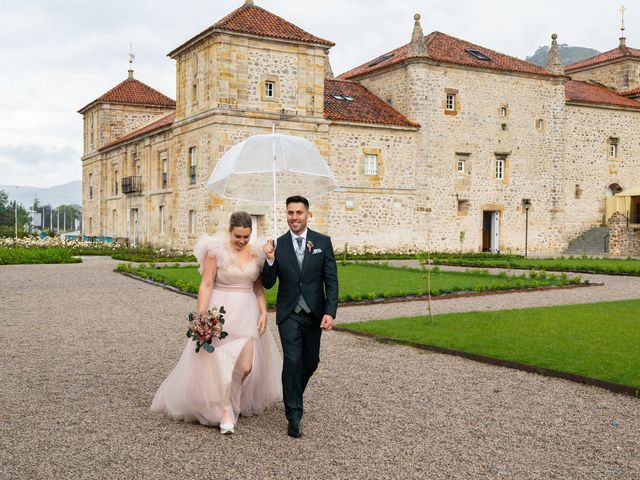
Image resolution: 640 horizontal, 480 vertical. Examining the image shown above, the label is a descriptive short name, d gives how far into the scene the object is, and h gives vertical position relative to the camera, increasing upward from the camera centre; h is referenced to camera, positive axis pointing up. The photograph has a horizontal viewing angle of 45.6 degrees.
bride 6.27 -0.89
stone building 31.61 +4.49
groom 6.19 -0.48
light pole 36.81 +1.09
